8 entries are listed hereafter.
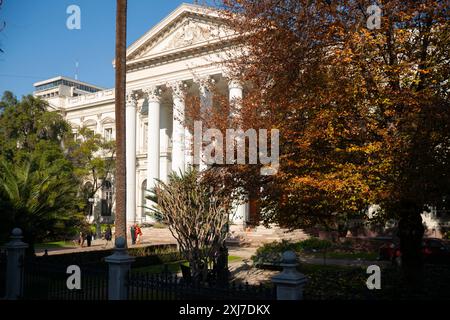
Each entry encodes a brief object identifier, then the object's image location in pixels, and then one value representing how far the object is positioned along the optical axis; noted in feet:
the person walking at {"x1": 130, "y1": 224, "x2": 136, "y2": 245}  102.15
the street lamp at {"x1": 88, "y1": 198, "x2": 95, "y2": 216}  160.04
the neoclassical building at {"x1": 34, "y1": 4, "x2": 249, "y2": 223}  120.78
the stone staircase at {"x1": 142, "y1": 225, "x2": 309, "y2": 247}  95.86
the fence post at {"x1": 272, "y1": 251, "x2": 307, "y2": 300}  22.91
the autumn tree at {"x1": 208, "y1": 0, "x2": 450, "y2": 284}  32.04
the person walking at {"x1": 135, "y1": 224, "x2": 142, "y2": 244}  103.76
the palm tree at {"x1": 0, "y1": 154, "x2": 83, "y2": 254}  43.09
